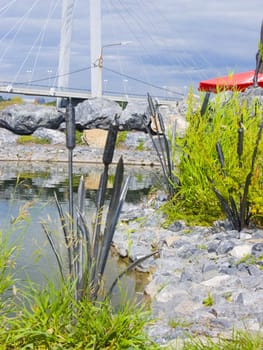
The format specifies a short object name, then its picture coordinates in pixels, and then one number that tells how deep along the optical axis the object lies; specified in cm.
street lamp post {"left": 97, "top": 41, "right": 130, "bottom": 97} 2305
